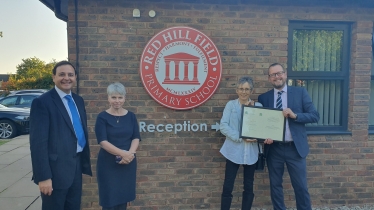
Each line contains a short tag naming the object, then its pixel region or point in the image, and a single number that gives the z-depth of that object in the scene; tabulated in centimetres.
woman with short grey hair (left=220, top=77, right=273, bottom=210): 338
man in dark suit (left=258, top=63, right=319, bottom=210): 337
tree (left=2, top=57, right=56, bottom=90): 3403
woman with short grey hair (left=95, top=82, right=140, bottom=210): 287
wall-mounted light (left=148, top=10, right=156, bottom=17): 381
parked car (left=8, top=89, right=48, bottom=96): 1424
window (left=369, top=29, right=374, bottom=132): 446
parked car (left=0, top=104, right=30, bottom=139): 1035
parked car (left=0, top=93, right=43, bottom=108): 1255
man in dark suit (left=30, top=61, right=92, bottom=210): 245
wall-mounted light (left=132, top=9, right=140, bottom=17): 380
